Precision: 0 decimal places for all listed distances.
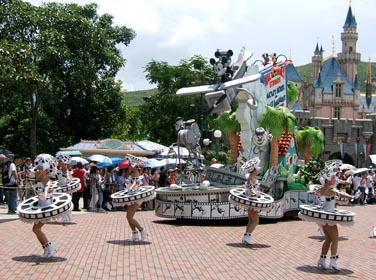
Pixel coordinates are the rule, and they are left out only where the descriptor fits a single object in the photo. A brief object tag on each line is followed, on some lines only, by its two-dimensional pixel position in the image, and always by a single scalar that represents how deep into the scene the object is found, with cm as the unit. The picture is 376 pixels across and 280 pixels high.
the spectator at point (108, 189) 2169
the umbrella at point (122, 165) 2214
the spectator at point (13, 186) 1872
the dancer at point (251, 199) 1314
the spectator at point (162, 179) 2461
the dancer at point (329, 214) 1063
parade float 1725
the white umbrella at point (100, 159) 2544
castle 7944
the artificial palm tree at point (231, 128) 2197
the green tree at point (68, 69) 3369
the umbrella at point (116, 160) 2954
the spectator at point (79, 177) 2034
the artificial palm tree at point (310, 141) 2455
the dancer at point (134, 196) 1322
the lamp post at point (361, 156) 7859
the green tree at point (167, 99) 4309
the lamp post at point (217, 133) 2067
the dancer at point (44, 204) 1062
